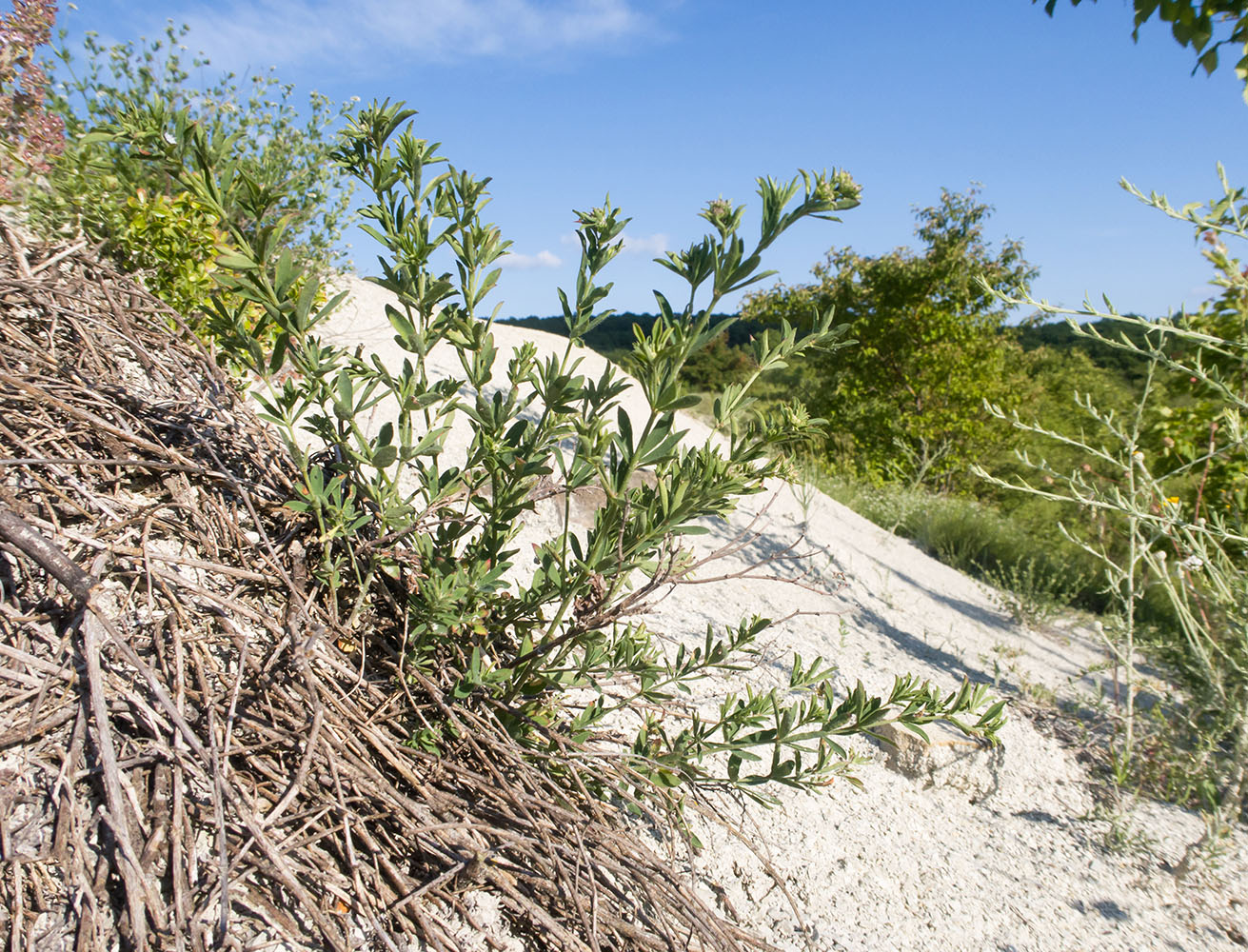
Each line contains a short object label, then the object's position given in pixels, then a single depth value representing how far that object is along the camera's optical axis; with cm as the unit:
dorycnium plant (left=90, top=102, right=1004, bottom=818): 124
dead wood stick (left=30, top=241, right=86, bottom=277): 183
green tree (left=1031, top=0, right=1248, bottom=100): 226
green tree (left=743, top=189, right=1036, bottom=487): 1120
